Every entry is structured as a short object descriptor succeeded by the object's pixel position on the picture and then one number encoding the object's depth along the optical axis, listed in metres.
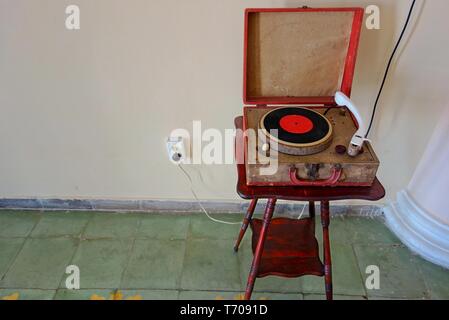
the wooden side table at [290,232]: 0.91
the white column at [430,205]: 1.34
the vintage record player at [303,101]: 0.89
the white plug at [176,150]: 1.44
